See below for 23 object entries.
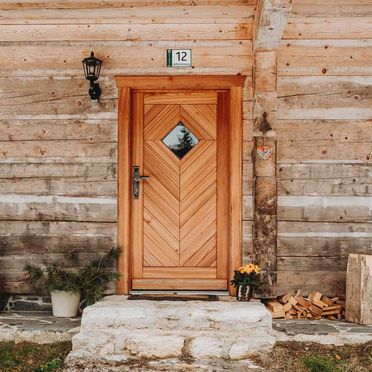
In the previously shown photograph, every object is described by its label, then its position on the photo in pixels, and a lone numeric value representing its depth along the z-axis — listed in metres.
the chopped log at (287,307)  5.75
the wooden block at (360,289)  5.30
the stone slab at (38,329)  5.16
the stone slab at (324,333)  5.00
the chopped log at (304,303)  5.82
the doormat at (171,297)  5.79
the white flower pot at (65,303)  5.69
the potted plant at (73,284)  5.67
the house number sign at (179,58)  6.07
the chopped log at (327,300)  5.89
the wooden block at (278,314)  5.66
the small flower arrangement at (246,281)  5.65
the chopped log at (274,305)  5.68
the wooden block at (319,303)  5.82
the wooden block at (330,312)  5.79
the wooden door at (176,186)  6.25
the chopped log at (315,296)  5.88
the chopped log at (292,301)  5.81
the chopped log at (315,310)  5.78
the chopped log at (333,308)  5.79
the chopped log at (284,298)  5.89
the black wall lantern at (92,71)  5.88
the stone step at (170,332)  4.70
